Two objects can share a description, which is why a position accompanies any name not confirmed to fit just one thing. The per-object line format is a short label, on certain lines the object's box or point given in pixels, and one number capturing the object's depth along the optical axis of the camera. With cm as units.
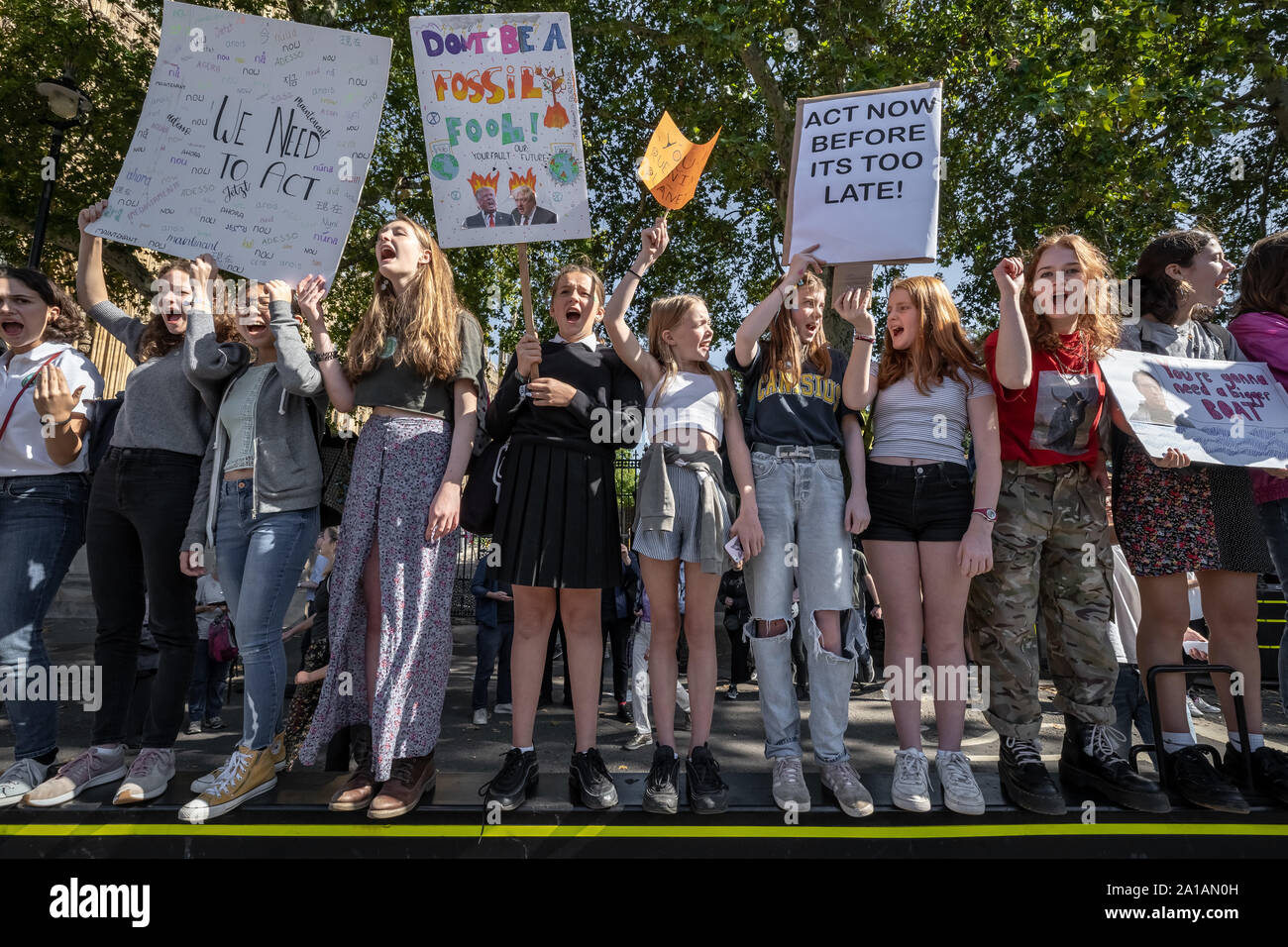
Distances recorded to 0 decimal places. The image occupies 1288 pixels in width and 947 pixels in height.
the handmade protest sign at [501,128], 337
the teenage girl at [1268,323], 321
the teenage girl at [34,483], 320
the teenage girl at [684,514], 304
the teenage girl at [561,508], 304
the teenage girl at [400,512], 294
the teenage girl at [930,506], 300
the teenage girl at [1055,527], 304
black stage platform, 271
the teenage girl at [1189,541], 314
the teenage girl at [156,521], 310
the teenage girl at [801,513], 297
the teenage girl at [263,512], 301
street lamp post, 756
